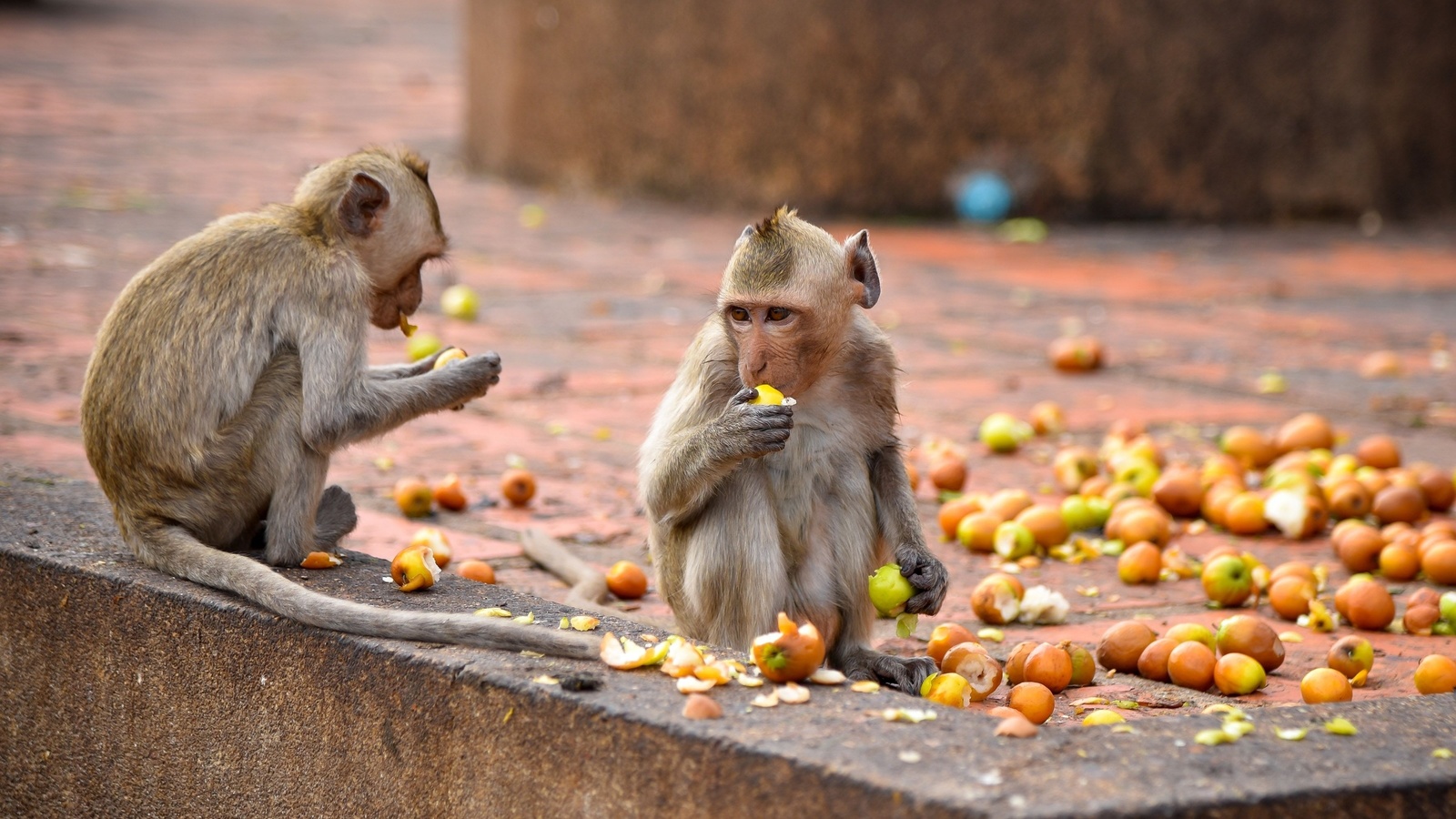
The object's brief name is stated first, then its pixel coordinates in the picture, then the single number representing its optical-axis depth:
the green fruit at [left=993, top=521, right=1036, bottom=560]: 8.16
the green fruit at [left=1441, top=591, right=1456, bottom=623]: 7.02
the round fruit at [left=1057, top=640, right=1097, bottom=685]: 6.29
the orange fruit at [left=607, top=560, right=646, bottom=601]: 7.48
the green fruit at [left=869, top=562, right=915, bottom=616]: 6.21
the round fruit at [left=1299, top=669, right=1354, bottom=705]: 5.68
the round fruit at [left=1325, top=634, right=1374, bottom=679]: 6.27
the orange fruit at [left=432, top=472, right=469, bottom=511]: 8.65
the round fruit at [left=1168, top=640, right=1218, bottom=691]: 6.22
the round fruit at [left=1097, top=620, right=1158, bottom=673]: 6.46
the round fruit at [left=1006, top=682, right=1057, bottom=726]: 5.54
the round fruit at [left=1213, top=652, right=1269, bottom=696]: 6.14
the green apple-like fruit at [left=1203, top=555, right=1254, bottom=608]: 7.40
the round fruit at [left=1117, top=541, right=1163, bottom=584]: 7.81
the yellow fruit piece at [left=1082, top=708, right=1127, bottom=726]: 5.20
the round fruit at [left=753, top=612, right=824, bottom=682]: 4.93
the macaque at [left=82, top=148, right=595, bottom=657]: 6.17
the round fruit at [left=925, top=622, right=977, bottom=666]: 6.50
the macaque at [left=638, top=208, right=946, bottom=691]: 6.06
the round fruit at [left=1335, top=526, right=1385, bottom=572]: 7.95
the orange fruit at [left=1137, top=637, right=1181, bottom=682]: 6.37
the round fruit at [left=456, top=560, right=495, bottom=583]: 7.08
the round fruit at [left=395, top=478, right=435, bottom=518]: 8.41
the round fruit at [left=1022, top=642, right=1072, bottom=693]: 6.09
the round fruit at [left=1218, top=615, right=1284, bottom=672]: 6.36
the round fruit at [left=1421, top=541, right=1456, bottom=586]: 7.61
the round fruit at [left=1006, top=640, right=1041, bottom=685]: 6.19
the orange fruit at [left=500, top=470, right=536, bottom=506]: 8.71
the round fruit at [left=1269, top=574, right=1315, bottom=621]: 7.25
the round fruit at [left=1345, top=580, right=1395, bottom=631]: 7.00
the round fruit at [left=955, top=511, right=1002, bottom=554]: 8.30
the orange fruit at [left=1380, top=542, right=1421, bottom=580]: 7.77
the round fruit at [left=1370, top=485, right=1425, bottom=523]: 8.60
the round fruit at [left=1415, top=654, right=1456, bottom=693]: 5.86
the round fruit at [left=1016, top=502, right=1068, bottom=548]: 8.24
